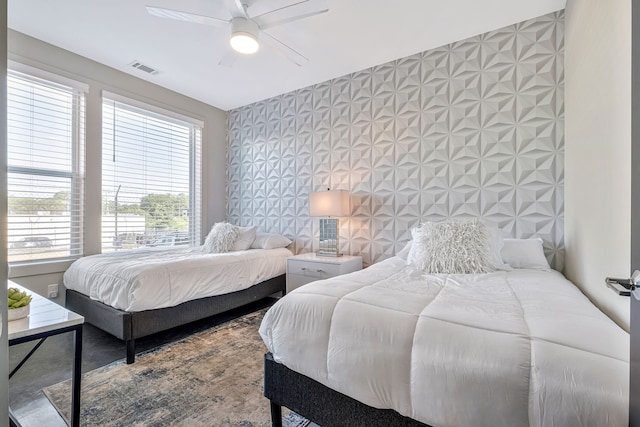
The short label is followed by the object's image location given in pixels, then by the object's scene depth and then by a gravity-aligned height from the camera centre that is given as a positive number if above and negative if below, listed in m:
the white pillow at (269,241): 3.68 -0.39
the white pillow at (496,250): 2.14 -0.26
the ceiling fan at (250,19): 2.07 +1.41
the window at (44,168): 2.71 +0.38
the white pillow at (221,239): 3.44 -0.35
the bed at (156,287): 2.21 -0.68
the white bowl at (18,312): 1.36 -0.50
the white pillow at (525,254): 2.23 -0.30
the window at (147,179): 3.39 +0.38
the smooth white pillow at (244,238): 3.57 -0.35
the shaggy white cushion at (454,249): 2.02 -0.25
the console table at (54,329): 1.28 -0.55
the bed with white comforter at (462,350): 0.78 -0.44
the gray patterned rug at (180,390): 1.57 -1.11
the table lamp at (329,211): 3.15 +0.00
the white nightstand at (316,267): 2.99 -0.59
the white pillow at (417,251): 2.15 -0.29
